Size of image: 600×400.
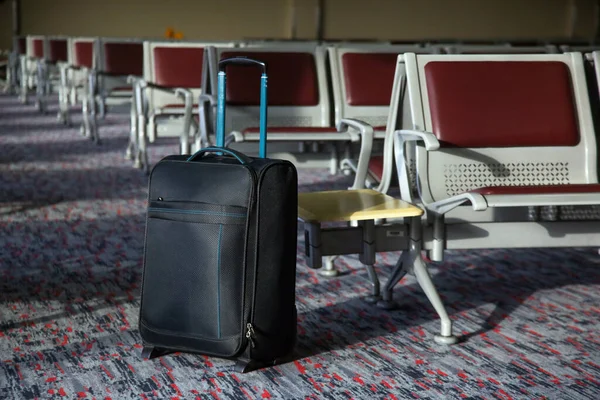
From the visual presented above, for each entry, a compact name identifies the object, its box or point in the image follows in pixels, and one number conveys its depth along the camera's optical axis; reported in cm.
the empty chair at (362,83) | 488
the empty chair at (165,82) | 616
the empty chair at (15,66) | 1550
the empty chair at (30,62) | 1309
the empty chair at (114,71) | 772
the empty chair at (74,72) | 902
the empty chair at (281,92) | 467
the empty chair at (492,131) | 312
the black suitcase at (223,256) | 243
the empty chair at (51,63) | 1173
